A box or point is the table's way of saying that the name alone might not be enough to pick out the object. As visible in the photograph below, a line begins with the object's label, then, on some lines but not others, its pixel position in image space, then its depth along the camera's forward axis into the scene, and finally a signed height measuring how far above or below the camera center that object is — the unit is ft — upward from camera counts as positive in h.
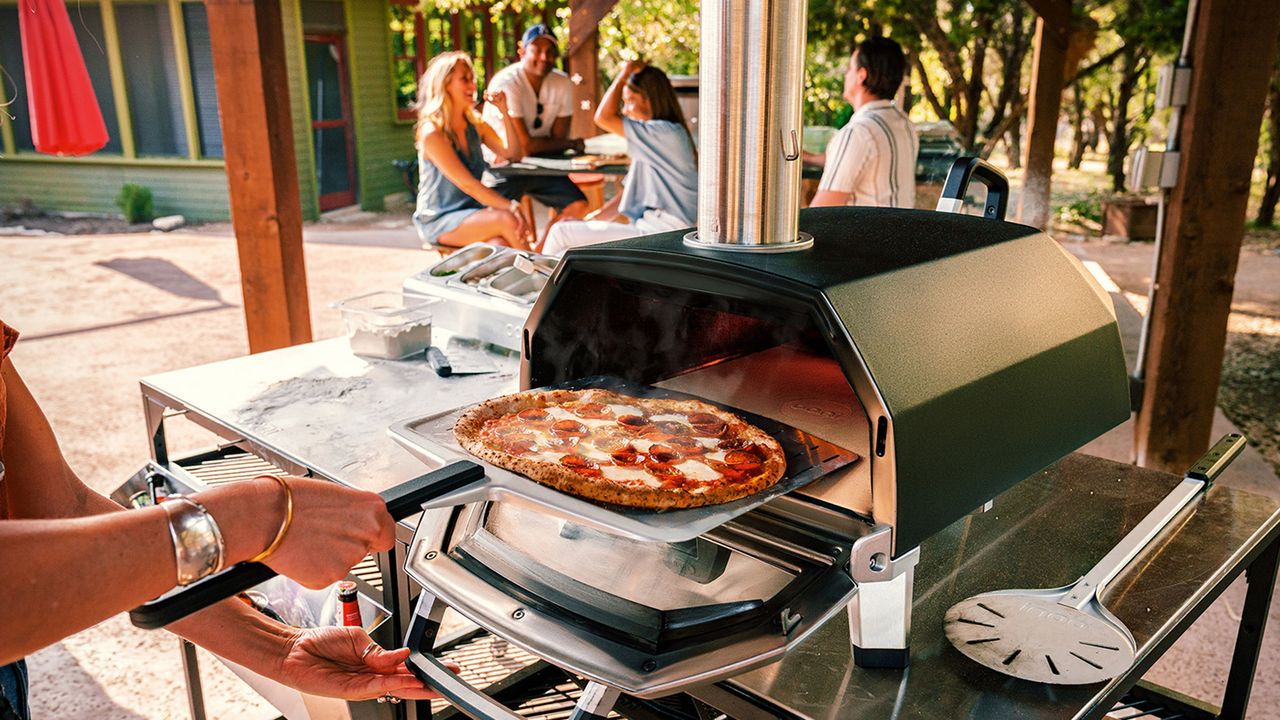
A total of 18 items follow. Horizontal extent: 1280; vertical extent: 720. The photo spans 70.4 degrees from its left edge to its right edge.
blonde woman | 17.15 -0.71
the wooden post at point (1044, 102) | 20.86 +0.74
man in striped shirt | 12.85 -0.10
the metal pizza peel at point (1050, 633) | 4.25 -2.40
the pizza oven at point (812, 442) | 3.96 -1.57
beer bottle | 5.79 -2.92
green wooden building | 39.27 +1.16
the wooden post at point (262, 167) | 10.78 -0.38
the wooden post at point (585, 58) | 19.72 +1.88
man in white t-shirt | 22.04 +0.55
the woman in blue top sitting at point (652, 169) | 16.37 -0.62
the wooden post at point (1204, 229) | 10.84 -1.21
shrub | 40.60 -2.90
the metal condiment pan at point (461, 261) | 9.41 -1.30
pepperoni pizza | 4.20 -1.64
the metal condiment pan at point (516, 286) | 8.59 -1.43
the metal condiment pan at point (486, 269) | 9.14 -1.33
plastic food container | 8.56 -1.78
